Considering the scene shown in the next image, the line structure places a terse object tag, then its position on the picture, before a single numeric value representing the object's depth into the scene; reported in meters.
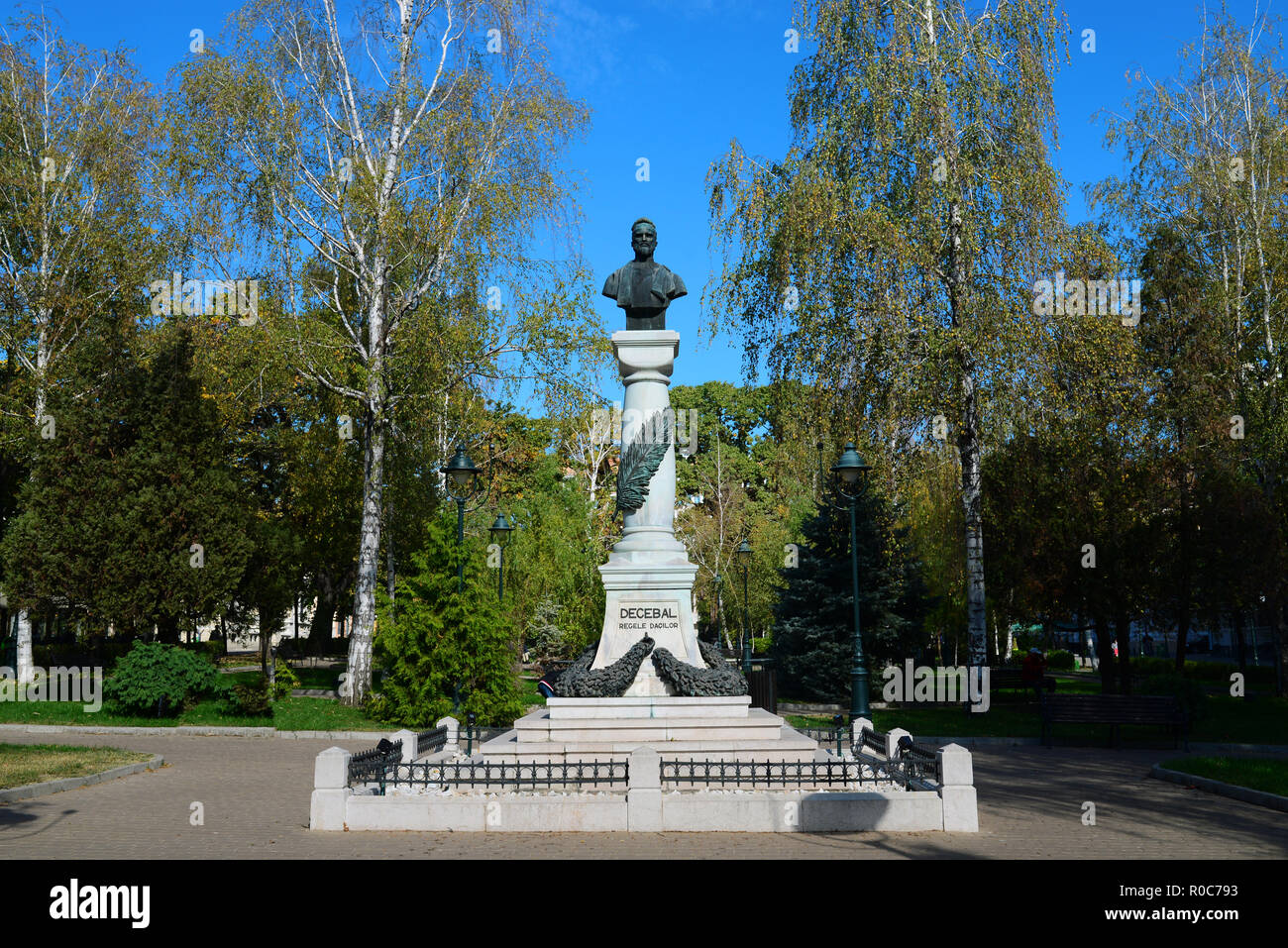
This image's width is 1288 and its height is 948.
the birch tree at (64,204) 28.80
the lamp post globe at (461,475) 18.53
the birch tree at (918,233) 21.91
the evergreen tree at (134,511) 23.17
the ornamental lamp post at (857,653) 17.19
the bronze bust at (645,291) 15.99
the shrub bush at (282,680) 26.08
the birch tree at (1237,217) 28.06
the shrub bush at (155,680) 21.92
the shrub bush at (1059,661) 51.78
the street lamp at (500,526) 22.78
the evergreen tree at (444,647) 19.70
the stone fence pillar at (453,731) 15.69
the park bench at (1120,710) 18.19
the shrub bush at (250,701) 22.52
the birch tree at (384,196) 24.31
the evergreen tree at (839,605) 26.14
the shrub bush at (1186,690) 19.11
